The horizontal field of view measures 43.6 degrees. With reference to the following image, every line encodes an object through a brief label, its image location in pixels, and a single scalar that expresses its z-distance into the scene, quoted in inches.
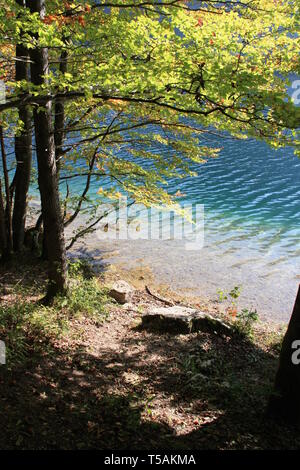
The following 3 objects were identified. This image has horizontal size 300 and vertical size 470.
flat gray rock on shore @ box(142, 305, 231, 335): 400.5
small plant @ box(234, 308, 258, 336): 417.6
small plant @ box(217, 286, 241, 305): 549.8
